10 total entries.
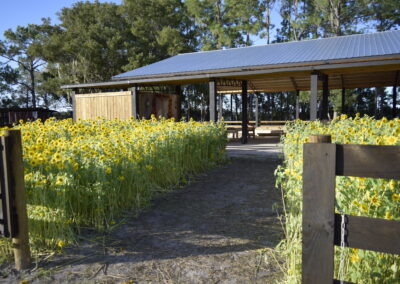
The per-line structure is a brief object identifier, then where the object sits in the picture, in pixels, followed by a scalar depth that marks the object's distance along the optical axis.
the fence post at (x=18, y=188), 2.69
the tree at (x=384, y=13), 22.84
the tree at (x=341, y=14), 24.06
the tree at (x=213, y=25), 28.33
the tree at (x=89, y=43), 28.50
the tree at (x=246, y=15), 28.20
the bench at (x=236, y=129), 14.00
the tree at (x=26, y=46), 32.20
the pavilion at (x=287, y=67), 9.62
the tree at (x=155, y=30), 27.18
